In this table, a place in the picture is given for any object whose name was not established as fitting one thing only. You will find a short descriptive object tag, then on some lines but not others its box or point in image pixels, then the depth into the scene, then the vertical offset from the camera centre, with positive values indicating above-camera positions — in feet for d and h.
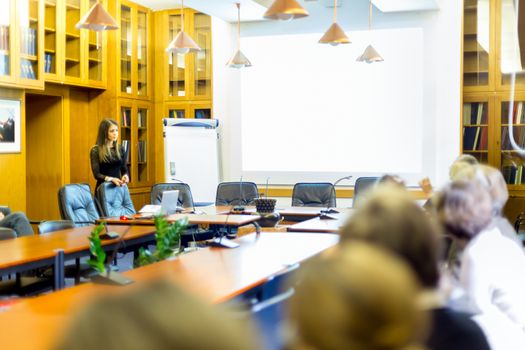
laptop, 17.92 -1.52
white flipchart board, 28.45 -0.17
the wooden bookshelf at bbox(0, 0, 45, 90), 22.53 +3.81
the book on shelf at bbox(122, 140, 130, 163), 29.25 +0.33
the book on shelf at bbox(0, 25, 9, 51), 22.40 +3.96
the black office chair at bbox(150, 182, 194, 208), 22.44 -1.45
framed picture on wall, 22.77 +0.90
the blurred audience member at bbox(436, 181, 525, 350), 5.64 -1.06
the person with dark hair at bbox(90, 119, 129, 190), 21.70 -0.16
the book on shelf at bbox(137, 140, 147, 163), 30.30 +0.01
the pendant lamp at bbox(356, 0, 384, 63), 22.39 +3.29
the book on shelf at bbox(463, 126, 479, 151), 25.88 +0.56
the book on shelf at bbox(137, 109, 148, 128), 30.22 +1.51
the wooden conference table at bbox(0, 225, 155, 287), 11.43 -1.93
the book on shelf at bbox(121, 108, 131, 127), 29.01 +1.56
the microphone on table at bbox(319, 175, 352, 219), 18.60 -1.83
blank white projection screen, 26.30 +1.92
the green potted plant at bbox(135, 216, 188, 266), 11.12 -1.54
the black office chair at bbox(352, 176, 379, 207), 22.82 -1.14
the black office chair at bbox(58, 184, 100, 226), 18.67 -1.57
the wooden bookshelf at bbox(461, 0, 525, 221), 25.18 +2.02
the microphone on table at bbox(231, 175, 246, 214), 22.96 -1.76
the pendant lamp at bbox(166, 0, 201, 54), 19.89 +3.28
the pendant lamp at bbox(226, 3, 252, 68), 23.86 +3.31
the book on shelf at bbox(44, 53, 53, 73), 25.04 +3.48
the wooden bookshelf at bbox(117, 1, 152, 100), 28.89 +4.59
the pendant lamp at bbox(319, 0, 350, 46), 19.07 +3.37
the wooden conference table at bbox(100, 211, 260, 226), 16.58 -1.80
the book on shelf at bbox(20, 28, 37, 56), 23.31 +4.01
